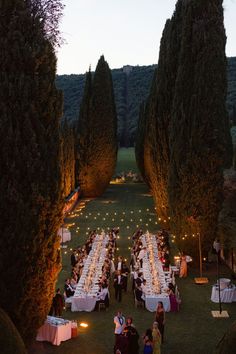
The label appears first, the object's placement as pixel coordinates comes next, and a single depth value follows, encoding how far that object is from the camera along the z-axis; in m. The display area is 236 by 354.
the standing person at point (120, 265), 18.98
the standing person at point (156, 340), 11.97
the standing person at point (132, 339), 12.36
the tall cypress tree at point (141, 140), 48.77
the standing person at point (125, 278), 18.00
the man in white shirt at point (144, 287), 16.78
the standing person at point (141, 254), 20.65
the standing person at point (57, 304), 15.34
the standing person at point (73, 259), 20.98
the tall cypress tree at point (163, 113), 26.64
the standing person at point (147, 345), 11.73
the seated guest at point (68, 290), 17.12
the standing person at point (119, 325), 12.91
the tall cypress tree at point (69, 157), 38.72
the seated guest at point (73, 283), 17.60
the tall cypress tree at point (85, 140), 44.31
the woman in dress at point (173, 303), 16.39
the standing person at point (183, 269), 20.36
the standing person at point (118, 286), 17.45
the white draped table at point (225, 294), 17.06
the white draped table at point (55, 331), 13.61
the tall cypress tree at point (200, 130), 21.23
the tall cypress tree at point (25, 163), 10.67
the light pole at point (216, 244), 21.38
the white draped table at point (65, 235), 26.92
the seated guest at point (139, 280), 17.33
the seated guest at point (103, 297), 16.59
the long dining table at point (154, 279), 16.41
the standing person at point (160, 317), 13.66
